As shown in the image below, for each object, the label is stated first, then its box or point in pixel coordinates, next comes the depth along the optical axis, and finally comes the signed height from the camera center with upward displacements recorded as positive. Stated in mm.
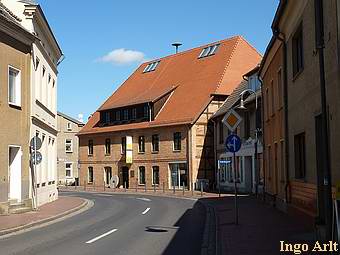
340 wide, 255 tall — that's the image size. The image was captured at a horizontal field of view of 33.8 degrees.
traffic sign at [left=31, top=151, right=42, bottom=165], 22531 +556
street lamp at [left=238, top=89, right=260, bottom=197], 32994 +304
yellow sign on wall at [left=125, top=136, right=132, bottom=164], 56125 +2022
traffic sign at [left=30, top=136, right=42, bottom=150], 22578 +1125
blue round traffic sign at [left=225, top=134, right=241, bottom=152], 17203 +719
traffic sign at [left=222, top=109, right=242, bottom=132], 16953 +1440
